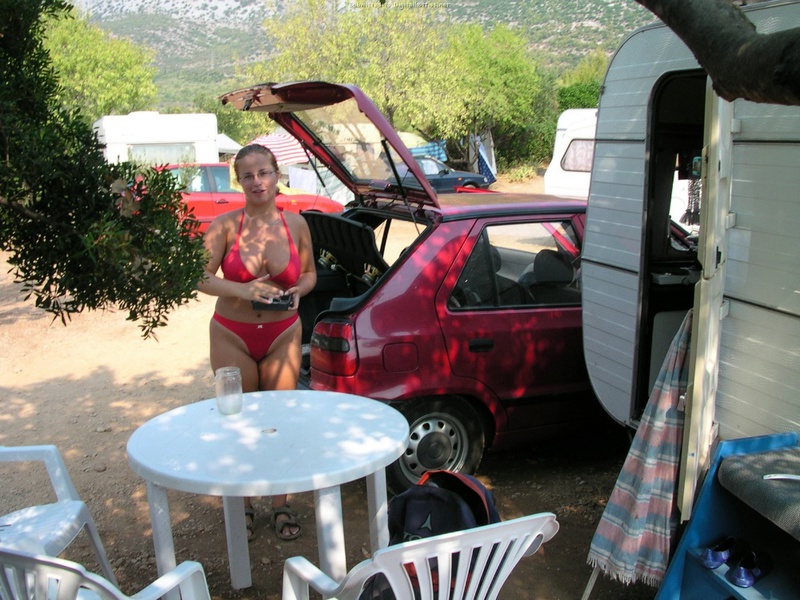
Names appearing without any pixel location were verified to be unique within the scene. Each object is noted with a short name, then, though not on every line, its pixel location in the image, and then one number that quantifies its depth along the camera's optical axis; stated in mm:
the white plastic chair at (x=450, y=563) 2379
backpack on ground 3135
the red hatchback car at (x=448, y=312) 4504
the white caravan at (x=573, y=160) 13914
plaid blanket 3410
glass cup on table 3498
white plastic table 2879
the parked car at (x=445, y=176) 24188
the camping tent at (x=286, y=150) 24711
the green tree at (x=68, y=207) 2287
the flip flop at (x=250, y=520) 4420
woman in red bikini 4164
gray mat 2855
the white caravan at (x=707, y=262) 3137
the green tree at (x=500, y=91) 32844
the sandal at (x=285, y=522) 4363
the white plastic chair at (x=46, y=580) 2312
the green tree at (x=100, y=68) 35031
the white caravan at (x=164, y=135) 21781
